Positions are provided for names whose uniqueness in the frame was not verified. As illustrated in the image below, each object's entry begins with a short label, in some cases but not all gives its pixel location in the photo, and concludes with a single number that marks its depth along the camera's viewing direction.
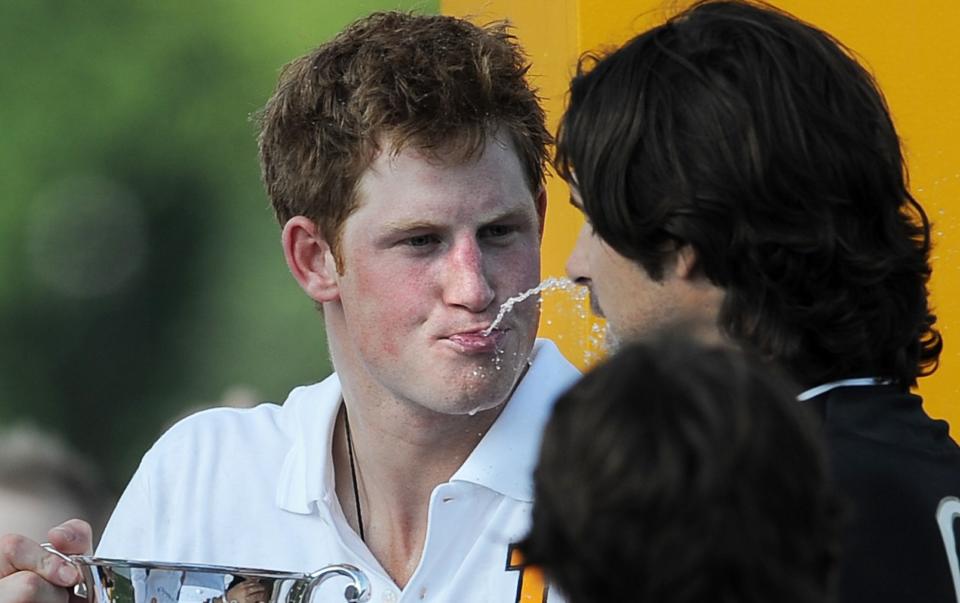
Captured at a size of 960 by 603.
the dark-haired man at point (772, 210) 7.82
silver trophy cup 7.99
